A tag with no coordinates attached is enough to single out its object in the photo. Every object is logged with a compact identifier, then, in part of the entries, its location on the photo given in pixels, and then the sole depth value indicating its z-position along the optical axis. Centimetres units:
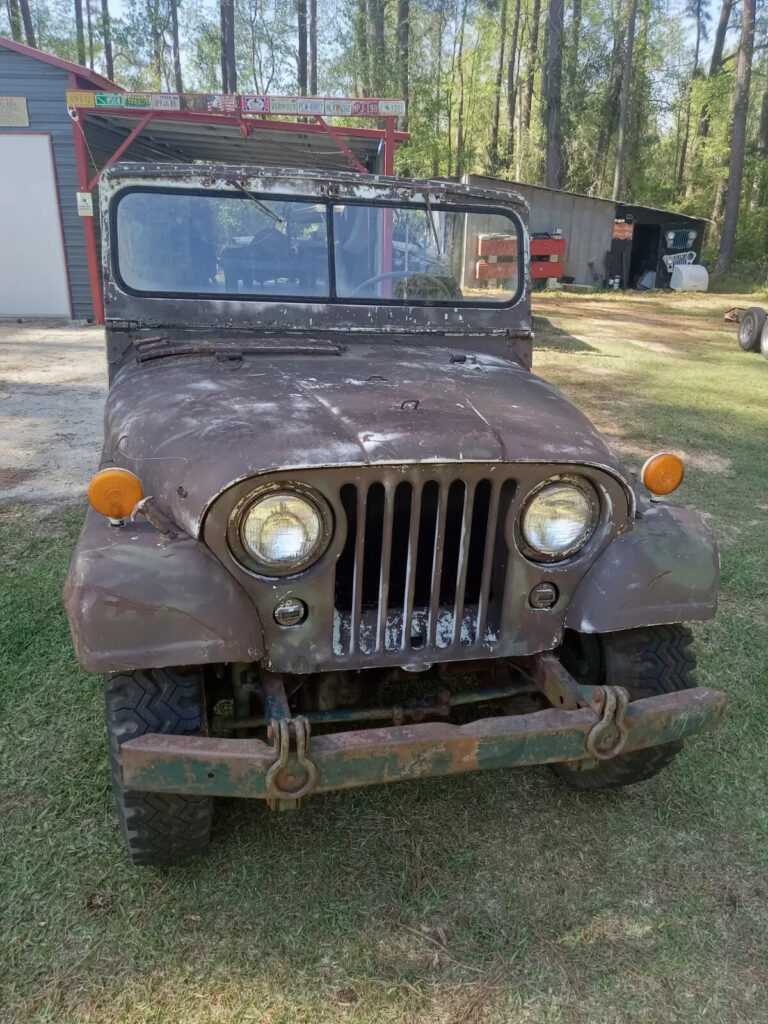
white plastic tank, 2234
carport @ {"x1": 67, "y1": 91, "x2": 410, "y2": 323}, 930
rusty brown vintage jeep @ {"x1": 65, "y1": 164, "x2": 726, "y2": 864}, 185
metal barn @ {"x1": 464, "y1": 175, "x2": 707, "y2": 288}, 2141
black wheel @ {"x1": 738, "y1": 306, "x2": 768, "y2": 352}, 1256
